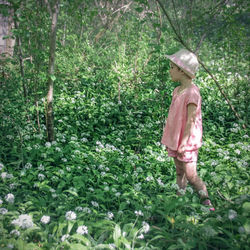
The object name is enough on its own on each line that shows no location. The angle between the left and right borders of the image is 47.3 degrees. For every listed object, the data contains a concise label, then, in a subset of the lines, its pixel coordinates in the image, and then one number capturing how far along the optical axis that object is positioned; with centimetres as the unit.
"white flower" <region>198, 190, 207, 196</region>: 295
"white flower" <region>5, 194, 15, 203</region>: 238
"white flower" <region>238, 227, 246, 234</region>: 204
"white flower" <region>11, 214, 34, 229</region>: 205
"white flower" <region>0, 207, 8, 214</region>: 222
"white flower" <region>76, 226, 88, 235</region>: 214
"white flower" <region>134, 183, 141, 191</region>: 310
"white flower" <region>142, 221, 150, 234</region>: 226
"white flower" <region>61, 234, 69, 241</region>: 208
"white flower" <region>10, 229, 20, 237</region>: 203
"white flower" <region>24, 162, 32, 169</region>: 322
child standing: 290
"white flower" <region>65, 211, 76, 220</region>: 227
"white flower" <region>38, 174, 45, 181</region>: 303
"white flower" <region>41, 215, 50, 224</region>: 216
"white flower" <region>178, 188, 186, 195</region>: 296
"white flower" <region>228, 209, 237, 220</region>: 219
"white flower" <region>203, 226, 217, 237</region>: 207
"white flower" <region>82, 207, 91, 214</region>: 261
